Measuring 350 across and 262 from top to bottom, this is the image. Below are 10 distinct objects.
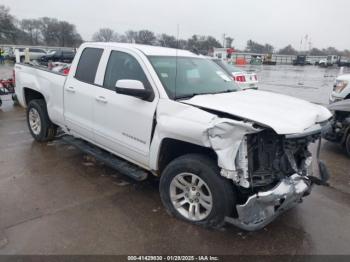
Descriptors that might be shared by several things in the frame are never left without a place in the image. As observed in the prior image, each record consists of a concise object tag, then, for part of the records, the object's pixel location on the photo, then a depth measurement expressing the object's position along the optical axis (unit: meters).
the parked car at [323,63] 57.62
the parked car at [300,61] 62.16
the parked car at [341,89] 7.48
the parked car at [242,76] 9.69
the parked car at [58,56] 27.68
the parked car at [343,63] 56.71
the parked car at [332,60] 57.69
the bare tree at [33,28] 87.31
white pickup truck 2.75
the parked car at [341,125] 5.71
